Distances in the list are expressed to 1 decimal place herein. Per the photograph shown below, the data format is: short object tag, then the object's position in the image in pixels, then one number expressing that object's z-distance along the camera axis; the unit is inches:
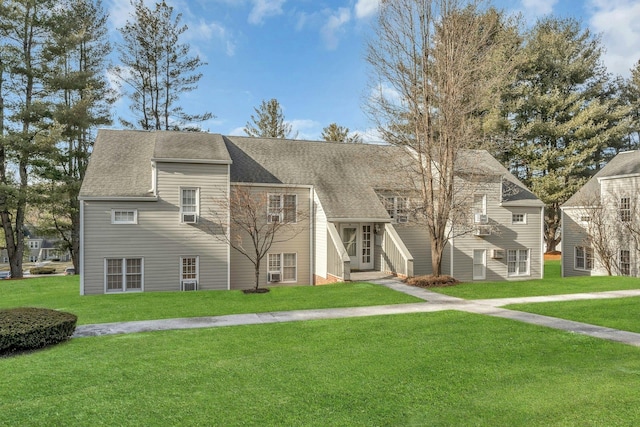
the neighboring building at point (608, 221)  848.9
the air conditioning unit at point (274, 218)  697.7
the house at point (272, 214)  643.5
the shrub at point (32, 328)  286.5
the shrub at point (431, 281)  606.1
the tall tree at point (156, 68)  1154.0
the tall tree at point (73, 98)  938.7
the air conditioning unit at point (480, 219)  808.9
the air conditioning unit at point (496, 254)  823.7
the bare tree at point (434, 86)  611.2
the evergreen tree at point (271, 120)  1600.6
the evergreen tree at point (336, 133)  1766.7
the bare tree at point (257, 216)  634.8
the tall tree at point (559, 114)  1327.5
